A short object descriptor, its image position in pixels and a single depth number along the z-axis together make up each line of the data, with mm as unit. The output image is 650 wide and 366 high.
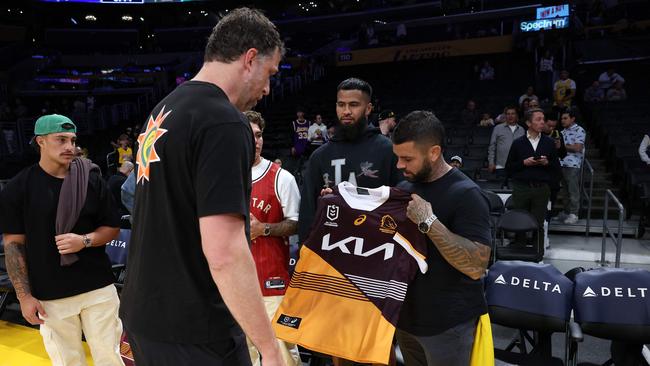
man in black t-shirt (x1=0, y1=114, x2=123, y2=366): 3066
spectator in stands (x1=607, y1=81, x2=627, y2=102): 12023
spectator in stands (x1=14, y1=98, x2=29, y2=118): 17906
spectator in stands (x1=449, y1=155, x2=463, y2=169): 6475
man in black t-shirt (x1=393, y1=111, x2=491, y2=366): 2383
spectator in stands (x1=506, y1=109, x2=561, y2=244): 6109
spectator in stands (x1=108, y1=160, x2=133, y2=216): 7039
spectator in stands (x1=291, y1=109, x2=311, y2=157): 11273
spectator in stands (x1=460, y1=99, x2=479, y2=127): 11922
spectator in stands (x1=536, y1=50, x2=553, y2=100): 13344
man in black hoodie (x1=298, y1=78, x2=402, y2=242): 3174
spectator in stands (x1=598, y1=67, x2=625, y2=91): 12227
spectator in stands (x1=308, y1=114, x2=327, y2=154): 11148
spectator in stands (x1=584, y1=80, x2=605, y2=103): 12266
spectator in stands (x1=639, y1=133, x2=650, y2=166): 7887
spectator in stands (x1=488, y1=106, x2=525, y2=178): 7547
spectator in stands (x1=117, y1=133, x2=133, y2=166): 11301
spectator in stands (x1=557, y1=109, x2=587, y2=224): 7628
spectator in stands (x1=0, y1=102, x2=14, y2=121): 16984
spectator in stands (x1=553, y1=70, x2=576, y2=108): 10828
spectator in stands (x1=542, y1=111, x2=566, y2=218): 6469
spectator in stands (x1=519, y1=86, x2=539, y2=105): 10734
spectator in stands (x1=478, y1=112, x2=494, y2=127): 10812
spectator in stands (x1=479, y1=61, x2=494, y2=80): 17344
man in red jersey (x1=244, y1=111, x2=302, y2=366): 3172
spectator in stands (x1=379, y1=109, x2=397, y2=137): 6152
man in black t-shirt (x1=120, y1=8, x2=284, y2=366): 1421
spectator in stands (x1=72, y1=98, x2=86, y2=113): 19434
